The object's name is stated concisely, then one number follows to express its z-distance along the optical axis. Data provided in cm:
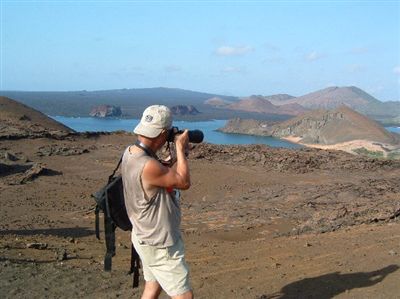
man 332
